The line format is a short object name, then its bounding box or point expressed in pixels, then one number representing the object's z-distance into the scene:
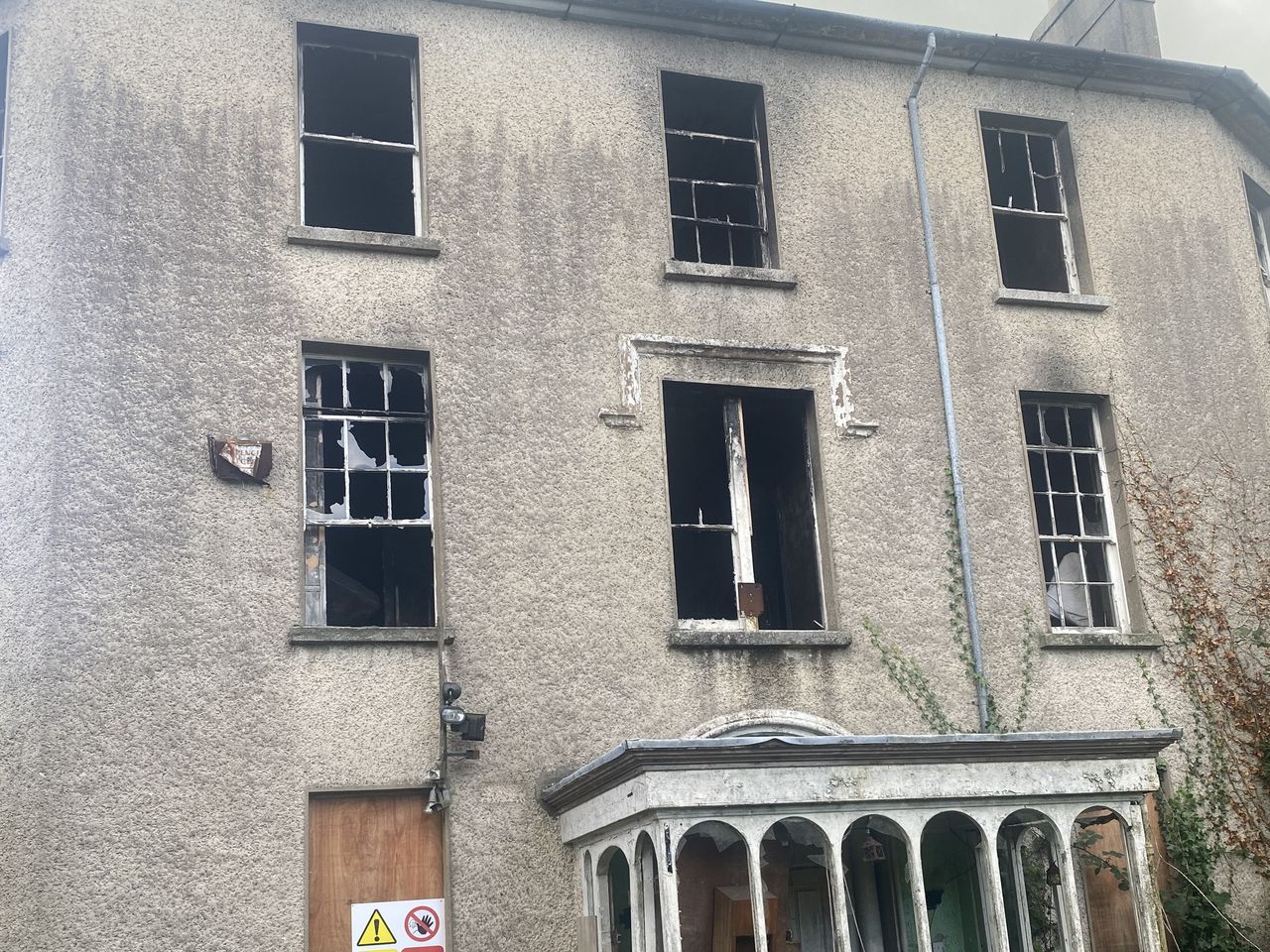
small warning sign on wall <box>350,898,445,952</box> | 10.31
